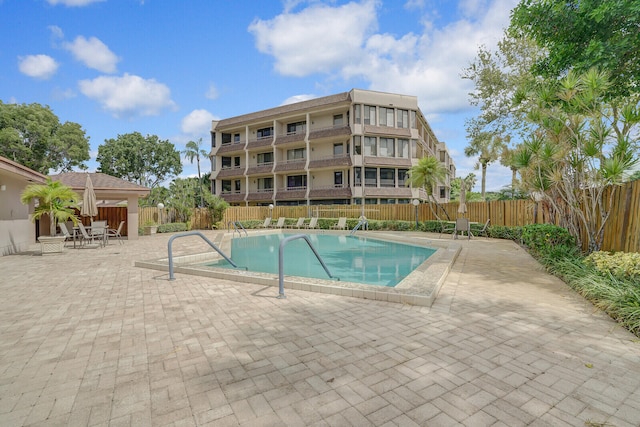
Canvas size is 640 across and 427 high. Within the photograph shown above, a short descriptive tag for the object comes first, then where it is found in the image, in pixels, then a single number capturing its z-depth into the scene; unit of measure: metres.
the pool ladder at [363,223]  20.51
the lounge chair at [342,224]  21.86
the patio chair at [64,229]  12.19
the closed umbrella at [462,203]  16.98
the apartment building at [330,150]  27.47
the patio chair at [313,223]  23.05
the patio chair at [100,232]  13.28
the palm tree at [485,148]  19.12
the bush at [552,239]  7.74
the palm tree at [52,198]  10.91
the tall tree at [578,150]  5.96
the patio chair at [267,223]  24.46
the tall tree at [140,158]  38.88
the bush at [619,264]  4.75
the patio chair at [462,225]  14.52
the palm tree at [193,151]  39.28
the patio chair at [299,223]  23.46
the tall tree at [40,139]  26.19
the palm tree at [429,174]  19.77
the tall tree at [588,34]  6.52
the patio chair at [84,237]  12.57
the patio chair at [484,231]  16.00
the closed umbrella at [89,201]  12.95
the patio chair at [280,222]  24.19
